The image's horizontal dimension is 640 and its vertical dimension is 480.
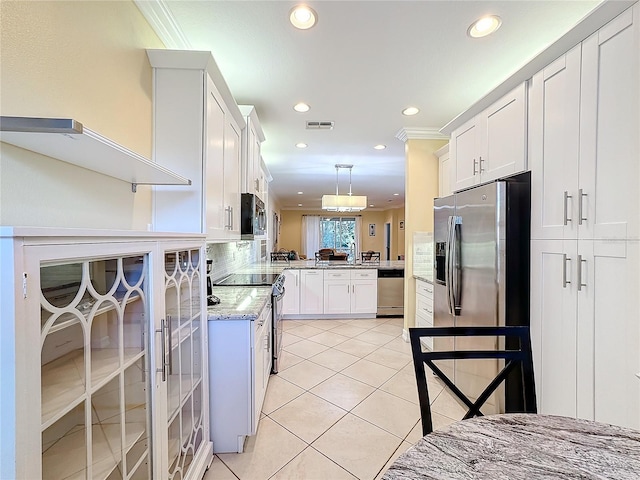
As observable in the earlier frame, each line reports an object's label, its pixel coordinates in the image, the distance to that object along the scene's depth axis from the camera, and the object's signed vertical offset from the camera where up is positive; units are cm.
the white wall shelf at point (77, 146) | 75 +29
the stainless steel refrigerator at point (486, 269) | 189 -21
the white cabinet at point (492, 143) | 194 +74
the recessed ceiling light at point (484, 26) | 174 +130
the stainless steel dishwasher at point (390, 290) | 489 -86
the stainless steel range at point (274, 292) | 270 -52
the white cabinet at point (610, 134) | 126 +49
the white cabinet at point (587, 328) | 129 -45
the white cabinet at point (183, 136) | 171 +60
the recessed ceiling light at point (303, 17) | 164 +128
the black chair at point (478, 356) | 109 -45
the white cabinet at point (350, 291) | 473 -86
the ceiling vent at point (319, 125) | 329 +128
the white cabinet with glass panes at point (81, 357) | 56 -31
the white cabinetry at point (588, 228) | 128 +6
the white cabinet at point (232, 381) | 174 -86
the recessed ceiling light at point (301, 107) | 284 +129
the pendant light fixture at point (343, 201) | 572 +72
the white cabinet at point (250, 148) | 270 +90
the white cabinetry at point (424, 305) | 327 -78
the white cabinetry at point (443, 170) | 343 +83
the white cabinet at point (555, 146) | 155 +53
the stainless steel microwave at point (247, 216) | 275 +21
